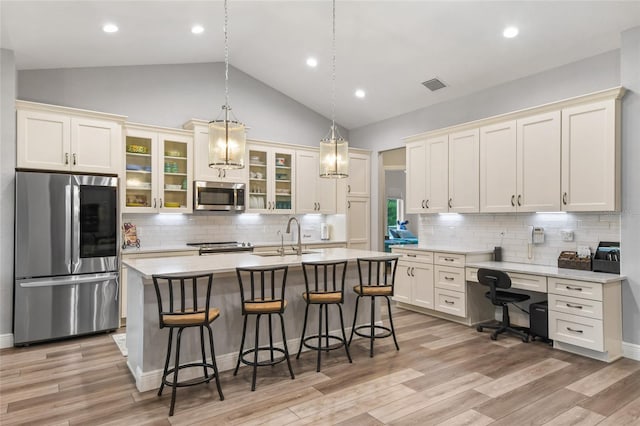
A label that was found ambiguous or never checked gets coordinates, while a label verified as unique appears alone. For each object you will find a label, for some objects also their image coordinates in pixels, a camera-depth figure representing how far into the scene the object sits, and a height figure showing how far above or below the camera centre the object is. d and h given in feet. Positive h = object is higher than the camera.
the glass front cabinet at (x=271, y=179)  21.27 +1.96
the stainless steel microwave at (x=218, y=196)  18.98 +0.94
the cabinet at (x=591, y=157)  12.85 +1.98
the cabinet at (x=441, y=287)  16.65 -3.23
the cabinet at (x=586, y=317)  12.40 -3.33
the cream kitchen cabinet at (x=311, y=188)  22.47 +1.59
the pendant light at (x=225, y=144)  10.78 +1.96
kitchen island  10.56 -2.77
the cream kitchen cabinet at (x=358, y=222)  23.68 -0.43
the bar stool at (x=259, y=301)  10.85 -2.49
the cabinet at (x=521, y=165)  14.43 +1.98
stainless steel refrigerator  14.12 -1.54
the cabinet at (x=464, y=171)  17.19 +1.96
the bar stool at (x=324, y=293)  12.09 -2.50
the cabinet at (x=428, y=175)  18.62 +1.97
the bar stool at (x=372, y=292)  13.10 -2.58
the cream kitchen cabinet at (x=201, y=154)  18.92 +2.92
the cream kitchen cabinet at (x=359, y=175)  23.75 +2.41
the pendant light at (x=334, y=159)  12.82 +1.84
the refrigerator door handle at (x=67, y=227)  14.76 -0.46
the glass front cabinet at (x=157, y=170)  17.76 +2.07
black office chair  14.48 -3.05
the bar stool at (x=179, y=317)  9.55 -2.56
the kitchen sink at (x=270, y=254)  14.30 -1.46
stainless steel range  18.40 -1.54
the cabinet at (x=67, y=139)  14.55 +2.93
